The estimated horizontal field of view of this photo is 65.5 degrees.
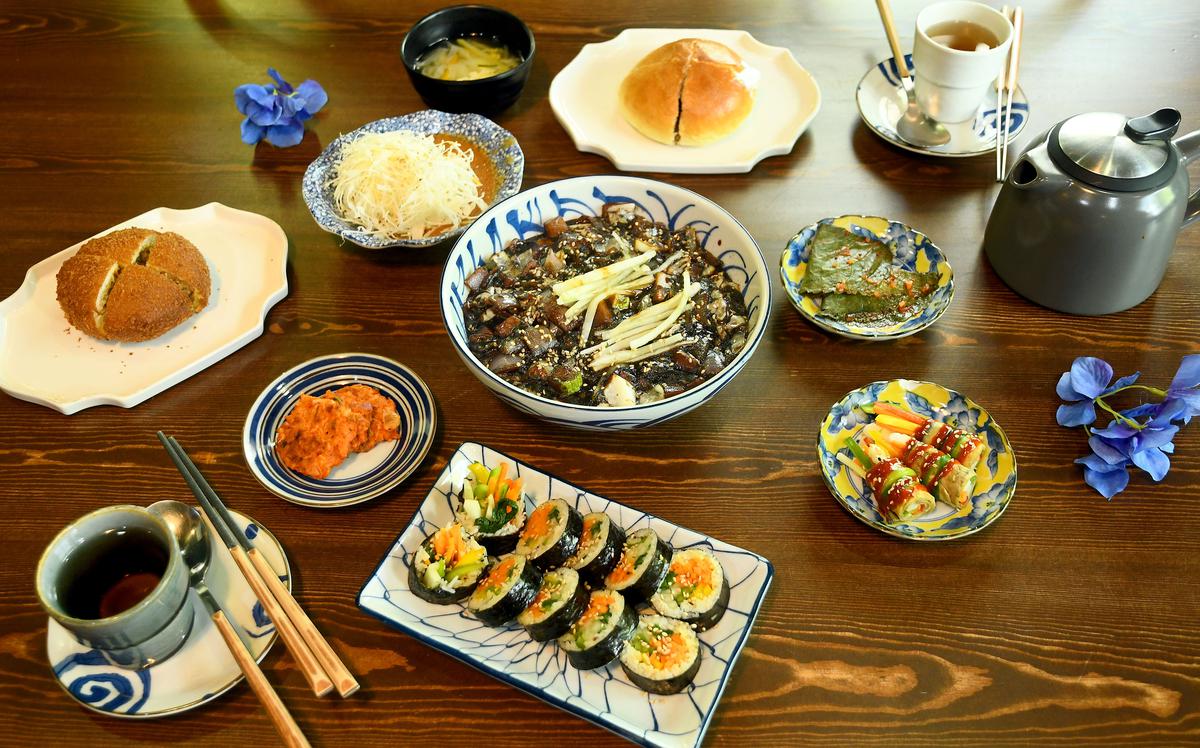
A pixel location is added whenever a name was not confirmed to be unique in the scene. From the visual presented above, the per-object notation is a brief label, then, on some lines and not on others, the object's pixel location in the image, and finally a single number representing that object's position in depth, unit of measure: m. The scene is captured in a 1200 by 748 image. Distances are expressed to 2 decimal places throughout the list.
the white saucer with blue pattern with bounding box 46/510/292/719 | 0.53
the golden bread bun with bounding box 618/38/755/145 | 0.81
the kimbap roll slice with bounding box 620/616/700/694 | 0.51
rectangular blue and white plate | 0.50
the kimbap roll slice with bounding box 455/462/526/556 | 0.56
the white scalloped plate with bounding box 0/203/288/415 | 0.68
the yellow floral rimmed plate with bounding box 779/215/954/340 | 0.68
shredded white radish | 0.74
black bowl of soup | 0.84
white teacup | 0.76
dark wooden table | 0.54
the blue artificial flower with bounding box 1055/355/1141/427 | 0.63
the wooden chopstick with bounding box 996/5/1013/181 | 0.80
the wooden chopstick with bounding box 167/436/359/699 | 0.52
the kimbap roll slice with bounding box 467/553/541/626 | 0.53
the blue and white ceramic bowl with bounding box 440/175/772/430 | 0.59
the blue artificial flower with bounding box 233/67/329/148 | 0.83
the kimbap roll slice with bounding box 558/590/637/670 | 0.51
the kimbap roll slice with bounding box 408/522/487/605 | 0.54
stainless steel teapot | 0.62
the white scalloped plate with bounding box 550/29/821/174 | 0.82
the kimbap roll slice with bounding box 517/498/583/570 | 0.55
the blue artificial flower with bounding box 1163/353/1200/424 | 0.61
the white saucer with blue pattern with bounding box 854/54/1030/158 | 0.81
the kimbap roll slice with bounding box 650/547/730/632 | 0.53
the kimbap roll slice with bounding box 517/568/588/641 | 0.52
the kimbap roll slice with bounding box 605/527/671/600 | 0.54
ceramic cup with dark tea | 0.50
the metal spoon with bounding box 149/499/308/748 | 0.51
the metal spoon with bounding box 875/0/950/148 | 0.82
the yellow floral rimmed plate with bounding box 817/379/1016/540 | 0.58
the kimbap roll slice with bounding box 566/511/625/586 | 0.55
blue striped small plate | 0.61
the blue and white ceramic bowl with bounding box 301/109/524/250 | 0.74
